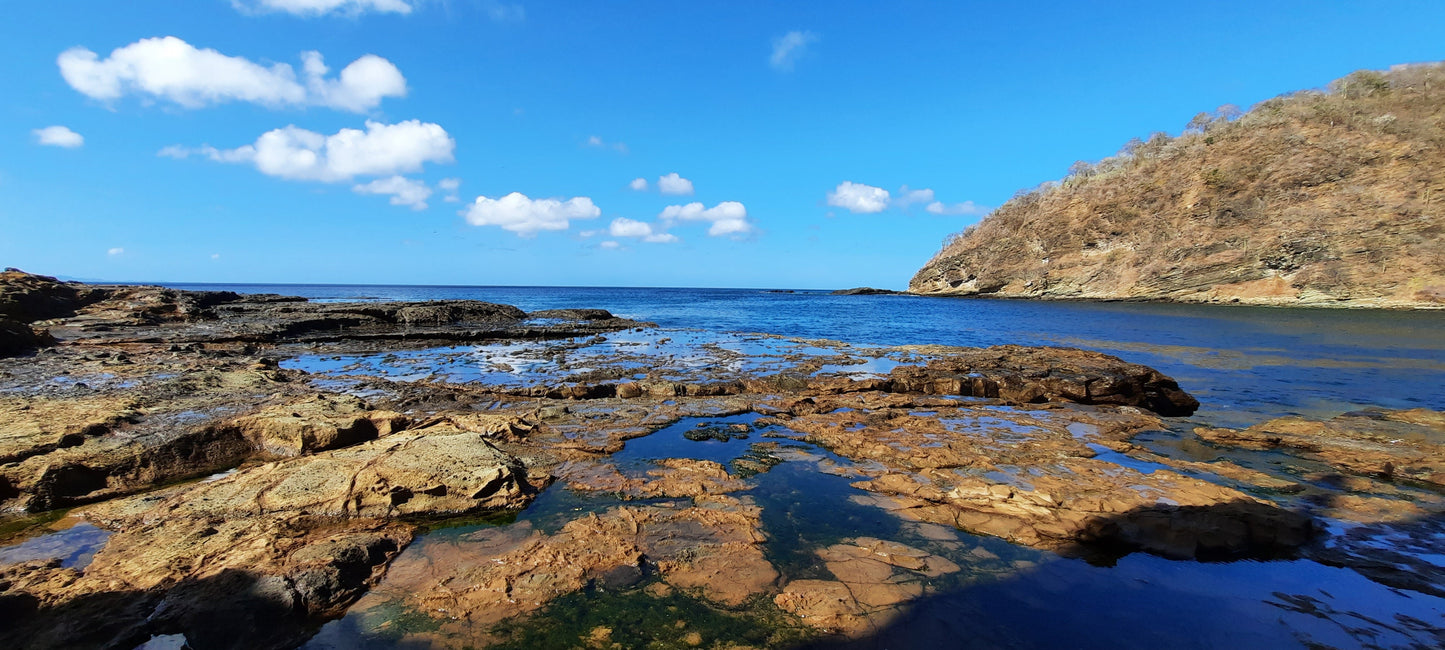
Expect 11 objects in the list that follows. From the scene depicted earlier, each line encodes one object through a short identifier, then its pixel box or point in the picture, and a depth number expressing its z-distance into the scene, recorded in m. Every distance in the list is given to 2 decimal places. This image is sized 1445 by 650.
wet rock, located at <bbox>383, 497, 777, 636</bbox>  4.65
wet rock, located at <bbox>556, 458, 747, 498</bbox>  7.25
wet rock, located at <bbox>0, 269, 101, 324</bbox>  24.02
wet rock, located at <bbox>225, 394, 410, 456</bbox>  7.99
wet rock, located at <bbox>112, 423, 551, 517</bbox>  6.08
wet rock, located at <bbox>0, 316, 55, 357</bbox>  16.53
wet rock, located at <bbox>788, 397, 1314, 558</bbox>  5.93
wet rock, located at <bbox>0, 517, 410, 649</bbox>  4.02
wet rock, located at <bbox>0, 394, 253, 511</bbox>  6.24
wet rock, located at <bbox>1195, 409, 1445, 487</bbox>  8.34
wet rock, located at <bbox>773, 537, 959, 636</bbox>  4.51
